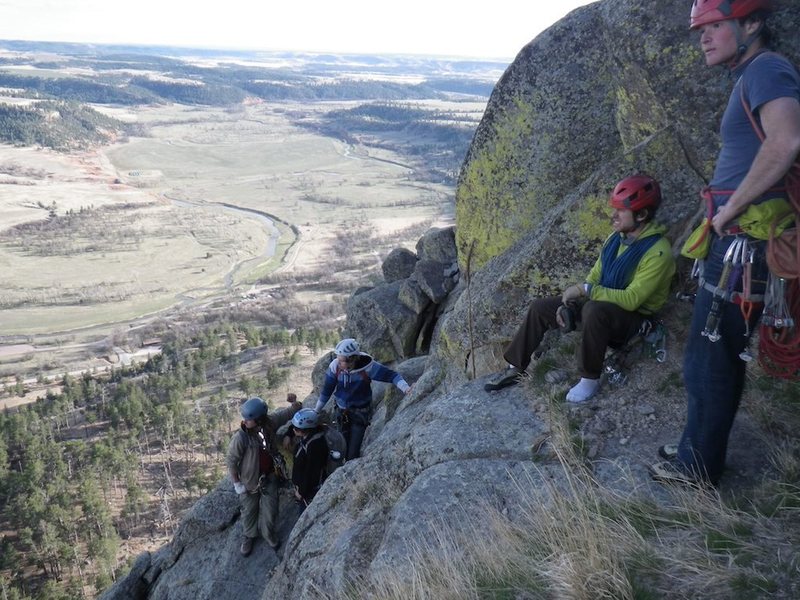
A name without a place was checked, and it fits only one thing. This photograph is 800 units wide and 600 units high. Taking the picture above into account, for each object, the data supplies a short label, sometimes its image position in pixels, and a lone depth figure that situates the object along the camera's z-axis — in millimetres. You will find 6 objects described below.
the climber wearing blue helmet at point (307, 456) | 9164
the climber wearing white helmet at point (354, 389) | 10094
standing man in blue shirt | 3473
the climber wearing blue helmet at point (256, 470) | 8891
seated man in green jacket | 5758
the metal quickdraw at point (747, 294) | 3832
